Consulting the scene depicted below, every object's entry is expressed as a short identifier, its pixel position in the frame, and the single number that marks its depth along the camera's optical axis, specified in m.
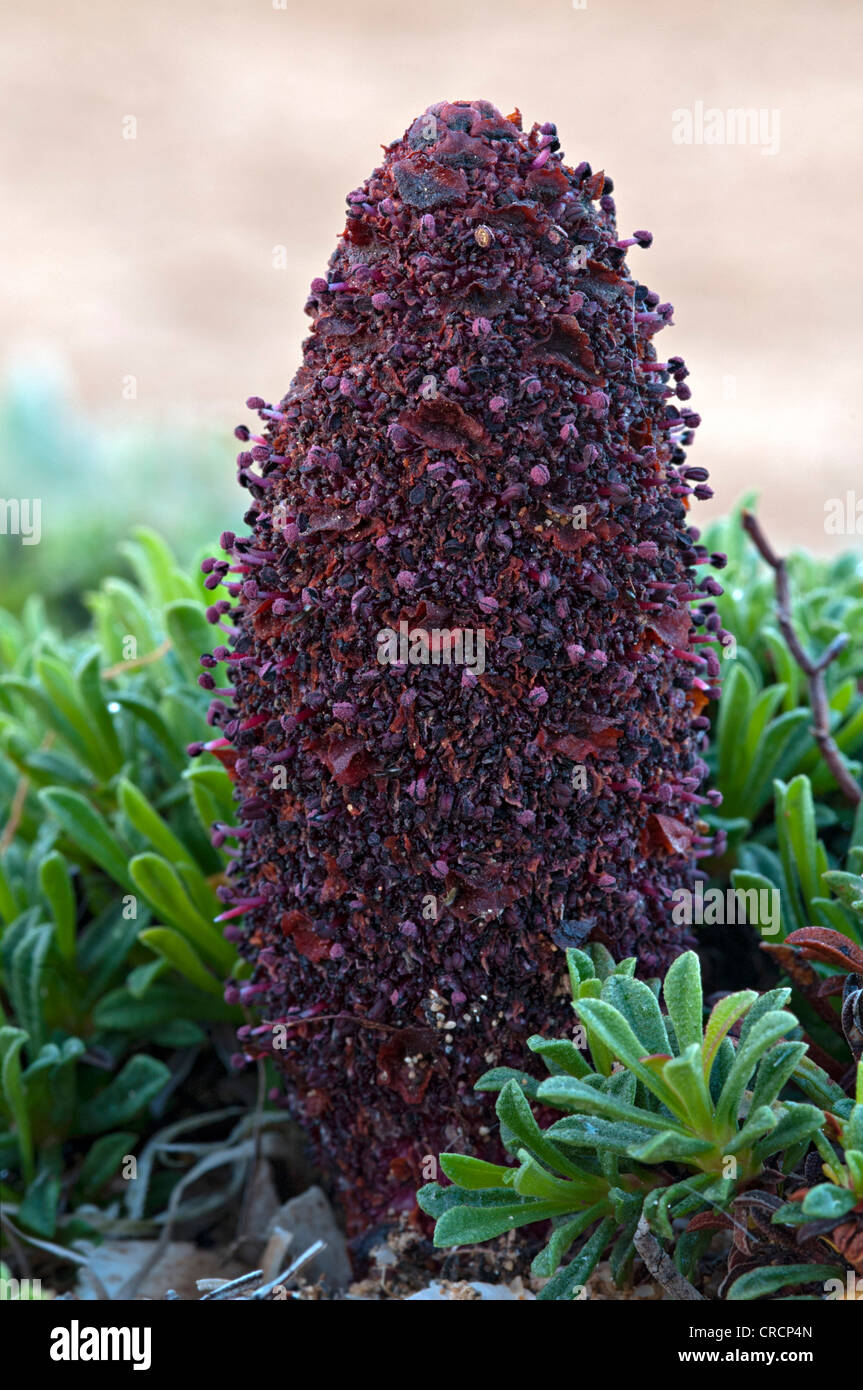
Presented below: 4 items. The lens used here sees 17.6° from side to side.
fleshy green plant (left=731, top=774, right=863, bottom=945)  0.30
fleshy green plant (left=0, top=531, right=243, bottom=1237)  0.33
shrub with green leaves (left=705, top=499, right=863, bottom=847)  0.34
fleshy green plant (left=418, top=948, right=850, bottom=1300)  0.26
